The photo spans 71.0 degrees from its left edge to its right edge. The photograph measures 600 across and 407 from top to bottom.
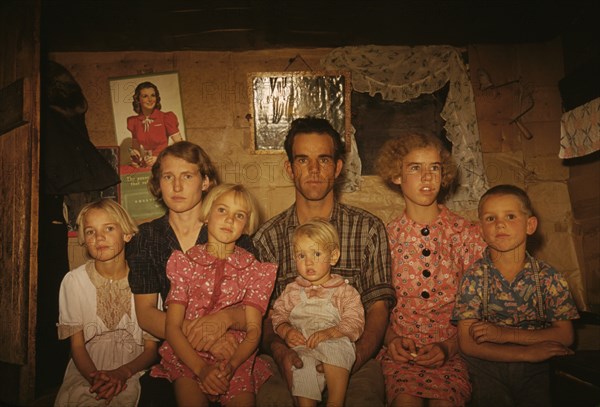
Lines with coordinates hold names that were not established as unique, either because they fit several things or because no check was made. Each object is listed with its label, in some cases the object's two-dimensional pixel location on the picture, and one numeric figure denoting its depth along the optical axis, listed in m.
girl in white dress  2.61
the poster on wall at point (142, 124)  4.50
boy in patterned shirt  2.48
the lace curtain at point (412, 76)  4.59
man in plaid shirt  2.73
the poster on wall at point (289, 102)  4.53
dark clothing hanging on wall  3.46
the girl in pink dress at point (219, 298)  2.36
